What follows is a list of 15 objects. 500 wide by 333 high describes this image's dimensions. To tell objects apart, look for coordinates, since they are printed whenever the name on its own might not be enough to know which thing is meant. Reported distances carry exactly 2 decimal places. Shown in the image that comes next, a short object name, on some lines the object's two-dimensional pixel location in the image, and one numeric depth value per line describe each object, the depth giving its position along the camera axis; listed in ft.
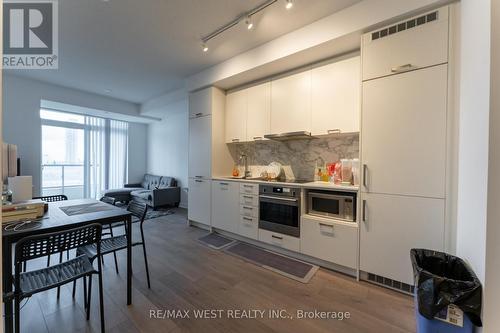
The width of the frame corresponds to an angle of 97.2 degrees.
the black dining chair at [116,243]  6.27
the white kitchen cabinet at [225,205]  10.85
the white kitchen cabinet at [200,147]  12.11
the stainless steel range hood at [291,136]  9.15
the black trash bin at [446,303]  4.26
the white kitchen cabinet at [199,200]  12.19
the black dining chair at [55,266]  4.05
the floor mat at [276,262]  7.80
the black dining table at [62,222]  4.27
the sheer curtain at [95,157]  19.69
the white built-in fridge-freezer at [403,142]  6.05
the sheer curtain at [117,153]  21.02
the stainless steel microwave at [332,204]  7.65
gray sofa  17.28
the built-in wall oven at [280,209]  8.83
